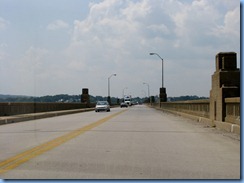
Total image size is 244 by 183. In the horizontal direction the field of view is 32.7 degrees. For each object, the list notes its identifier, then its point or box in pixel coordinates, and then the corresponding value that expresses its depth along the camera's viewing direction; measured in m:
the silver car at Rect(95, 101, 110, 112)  59.97
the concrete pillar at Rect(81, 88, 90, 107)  85.00
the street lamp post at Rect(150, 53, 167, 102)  79.90
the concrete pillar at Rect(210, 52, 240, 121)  21.01
